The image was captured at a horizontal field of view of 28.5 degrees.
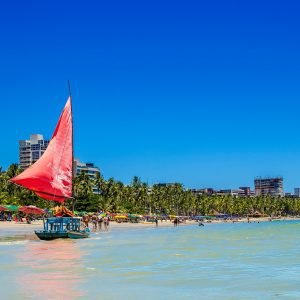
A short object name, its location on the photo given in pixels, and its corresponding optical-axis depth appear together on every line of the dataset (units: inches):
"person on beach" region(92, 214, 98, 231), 2730.3
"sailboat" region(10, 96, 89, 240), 1601.9
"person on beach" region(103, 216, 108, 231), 2950.1
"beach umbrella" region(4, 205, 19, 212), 3381.4
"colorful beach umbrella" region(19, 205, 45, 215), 3361.2
